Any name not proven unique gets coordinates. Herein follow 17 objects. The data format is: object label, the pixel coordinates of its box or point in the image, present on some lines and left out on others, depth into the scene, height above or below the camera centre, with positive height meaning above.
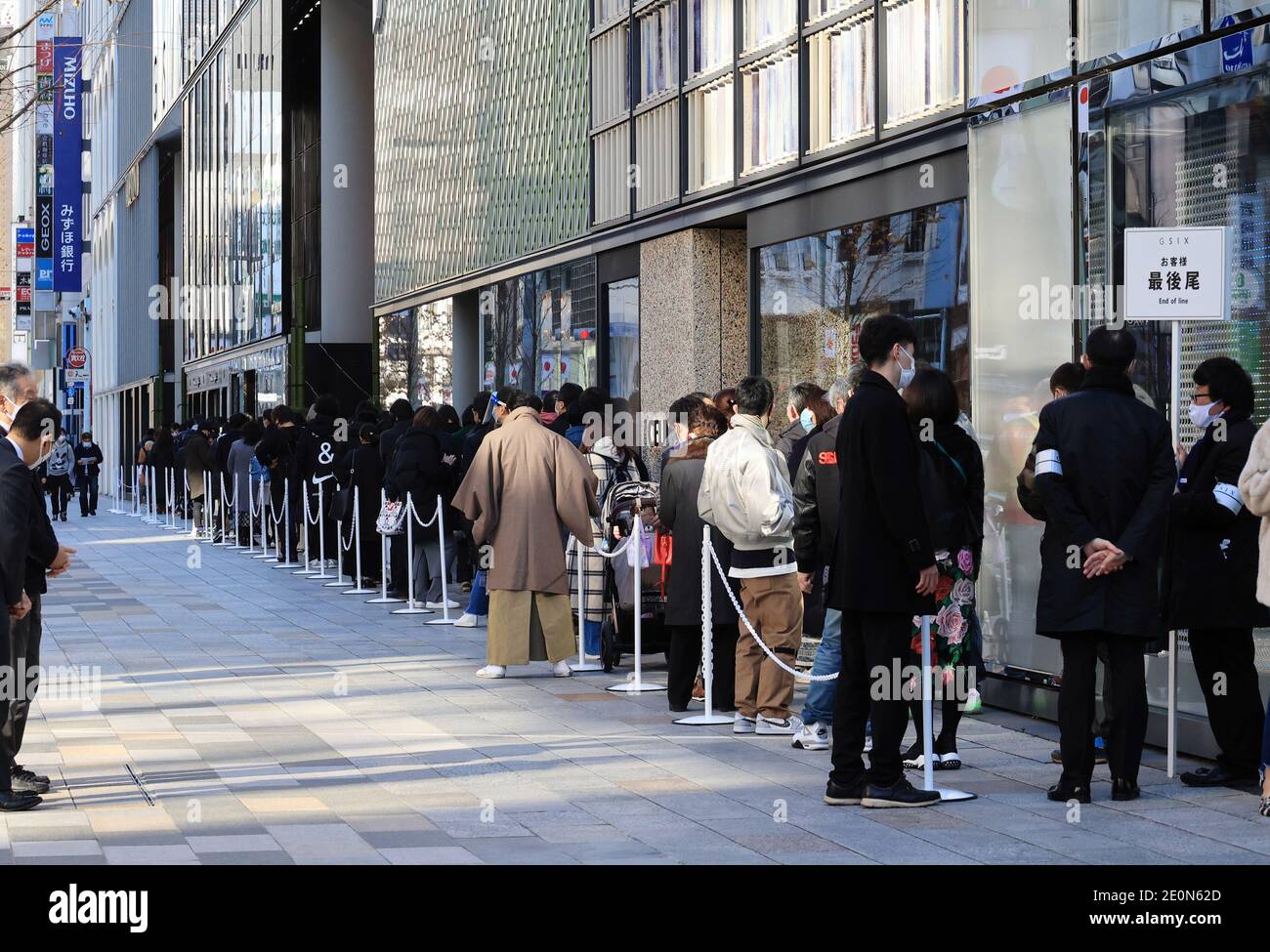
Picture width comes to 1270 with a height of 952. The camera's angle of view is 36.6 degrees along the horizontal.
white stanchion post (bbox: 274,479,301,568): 25.42 -0.94
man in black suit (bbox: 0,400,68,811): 8.37 -0.49
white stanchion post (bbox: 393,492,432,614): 18.41 -1.25
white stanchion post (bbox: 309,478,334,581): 23.16 -1.26
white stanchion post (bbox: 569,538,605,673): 14.00 -1.51
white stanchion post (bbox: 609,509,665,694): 12.88 -1.30
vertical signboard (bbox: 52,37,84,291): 71.81 +9.47
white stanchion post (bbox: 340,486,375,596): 21.03 -1.08
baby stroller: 13.26 -1.08
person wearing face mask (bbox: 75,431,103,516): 43.28 -0.69
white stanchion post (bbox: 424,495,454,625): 17.73 -1.26
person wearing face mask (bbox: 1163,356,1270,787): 8.81 -0.63
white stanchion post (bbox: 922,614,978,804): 8.56 -1.34
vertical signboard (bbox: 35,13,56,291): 74.06 +9.30
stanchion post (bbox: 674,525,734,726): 11.09 -1.19
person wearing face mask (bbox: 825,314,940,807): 8.27 -0.57
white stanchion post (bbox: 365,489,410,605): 19.89 -1.55
